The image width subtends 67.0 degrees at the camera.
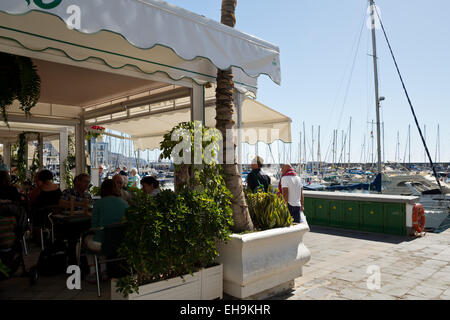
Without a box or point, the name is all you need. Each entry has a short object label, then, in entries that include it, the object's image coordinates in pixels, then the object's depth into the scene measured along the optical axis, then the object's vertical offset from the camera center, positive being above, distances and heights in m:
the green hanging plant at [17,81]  3.59 +0.88
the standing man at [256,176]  6.66 -0.32
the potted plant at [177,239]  3.07 -0.76
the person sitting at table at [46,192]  5.24 -0.49
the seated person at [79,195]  4.69 -0.51
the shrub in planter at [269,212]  4.35 -0.68
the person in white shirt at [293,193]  6.34 -0.63
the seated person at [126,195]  5.23 -0.54
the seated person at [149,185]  5.41 -0.39
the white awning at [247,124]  6.59 +0.83
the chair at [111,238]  3.62 -0.83
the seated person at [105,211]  3.85 -0.58
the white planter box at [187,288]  3.15 -1.26
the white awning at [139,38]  2.66 +1.20
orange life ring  7.69 -1.37
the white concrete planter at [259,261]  3.67 -1.15
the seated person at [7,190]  4.79 -0.41
